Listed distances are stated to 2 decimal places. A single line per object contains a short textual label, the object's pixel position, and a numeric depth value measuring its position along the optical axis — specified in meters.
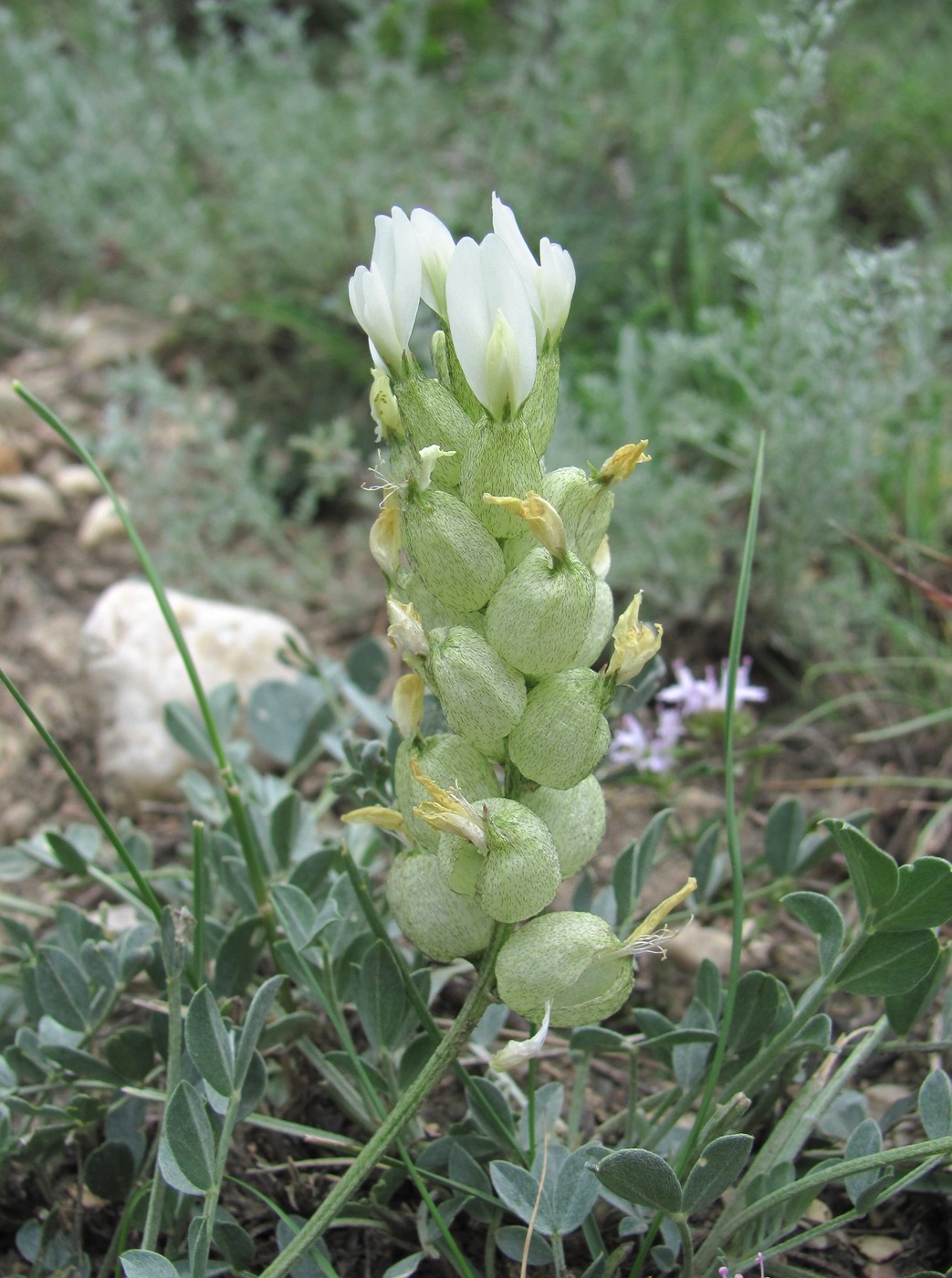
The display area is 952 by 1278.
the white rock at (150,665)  0.29
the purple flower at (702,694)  0.26
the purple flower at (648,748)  0.25
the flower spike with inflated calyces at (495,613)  0.16
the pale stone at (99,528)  0.40
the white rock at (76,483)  0.42
